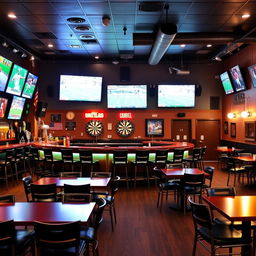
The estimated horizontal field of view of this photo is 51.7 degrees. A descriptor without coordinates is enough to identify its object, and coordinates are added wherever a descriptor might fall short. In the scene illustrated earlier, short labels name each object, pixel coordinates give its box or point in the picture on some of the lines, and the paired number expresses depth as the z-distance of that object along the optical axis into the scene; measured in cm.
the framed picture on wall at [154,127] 1182
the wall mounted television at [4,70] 790
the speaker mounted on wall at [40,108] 1101
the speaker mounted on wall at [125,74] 1179
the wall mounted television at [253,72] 841
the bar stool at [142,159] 722
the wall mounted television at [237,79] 941
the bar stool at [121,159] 705
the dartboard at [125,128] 1176
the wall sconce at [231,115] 1053
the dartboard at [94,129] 1173
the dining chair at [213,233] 284
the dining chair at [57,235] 243
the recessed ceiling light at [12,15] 672
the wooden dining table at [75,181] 427
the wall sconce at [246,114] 919
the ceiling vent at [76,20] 698
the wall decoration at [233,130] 1053
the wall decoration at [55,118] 1181
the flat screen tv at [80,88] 1122
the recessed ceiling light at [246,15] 673
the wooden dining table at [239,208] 268
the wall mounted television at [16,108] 927
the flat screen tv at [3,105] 862
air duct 646
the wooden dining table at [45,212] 269
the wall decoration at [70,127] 1181
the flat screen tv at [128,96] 1161
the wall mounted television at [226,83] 1043
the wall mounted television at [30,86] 979
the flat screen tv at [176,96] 1160
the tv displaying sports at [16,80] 855
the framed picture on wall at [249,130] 887
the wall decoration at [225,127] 1138
